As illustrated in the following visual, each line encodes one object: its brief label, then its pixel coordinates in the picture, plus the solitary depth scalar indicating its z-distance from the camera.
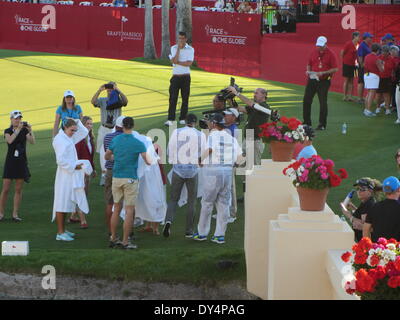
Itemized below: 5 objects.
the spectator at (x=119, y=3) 41.59
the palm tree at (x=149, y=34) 35.94
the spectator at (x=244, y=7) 35.75
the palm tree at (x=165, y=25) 35.91
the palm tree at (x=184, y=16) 33.91
